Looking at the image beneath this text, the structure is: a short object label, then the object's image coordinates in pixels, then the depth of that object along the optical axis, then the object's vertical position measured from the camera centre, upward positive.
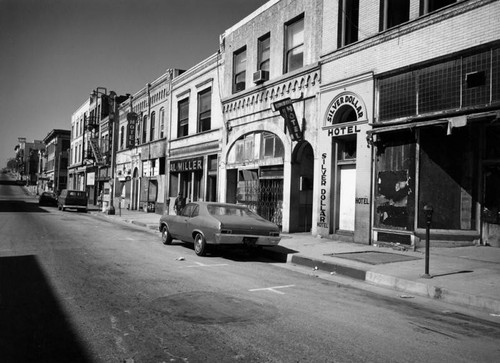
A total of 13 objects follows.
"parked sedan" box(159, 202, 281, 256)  10.30 -0.80
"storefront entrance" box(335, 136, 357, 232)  14.19 +0.56
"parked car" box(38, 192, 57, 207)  43.53 -0.93
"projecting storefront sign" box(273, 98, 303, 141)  16.09 +3.11
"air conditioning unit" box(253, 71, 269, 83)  18.53 +5.42
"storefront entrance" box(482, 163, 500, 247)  10.67 -0.06
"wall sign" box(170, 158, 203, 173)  24.27 +1.86
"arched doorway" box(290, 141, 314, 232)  16.61 +0.40
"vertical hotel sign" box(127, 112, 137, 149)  34.81 +5.50
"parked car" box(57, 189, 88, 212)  34.59 -0.75
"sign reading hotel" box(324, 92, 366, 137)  13.53 +2.94
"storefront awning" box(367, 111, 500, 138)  9.75 +2.08
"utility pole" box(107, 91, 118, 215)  40.12 +7.83
